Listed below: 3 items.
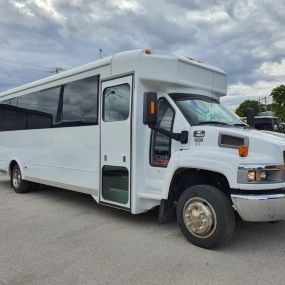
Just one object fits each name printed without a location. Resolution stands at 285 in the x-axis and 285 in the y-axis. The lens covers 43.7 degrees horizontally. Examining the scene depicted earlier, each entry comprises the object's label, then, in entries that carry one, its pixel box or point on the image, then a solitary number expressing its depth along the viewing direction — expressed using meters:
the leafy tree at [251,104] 79.81
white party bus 4.48
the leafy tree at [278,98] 56.16
